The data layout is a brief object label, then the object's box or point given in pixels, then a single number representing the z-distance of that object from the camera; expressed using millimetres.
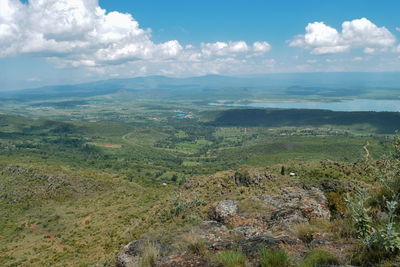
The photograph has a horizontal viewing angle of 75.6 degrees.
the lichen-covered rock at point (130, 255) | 12688
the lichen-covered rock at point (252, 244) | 9461
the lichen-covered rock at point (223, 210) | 19906
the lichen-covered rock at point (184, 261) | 9039
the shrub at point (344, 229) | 9445
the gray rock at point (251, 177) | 31953
